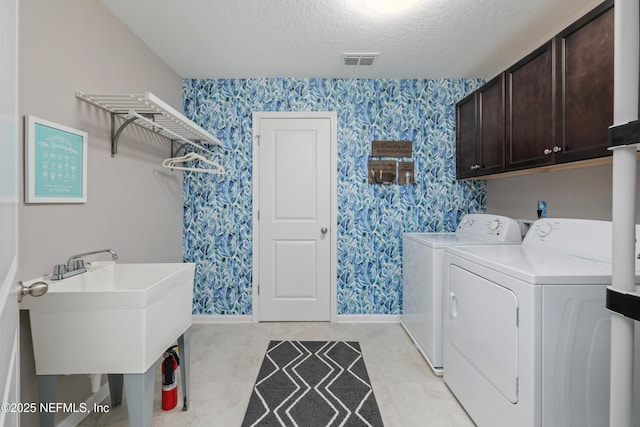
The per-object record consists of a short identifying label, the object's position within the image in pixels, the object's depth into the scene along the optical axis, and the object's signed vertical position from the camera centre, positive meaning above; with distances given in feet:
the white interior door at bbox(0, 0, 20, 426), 1.93 +0.00
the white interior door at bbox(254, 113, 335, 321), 10.52 -0.19
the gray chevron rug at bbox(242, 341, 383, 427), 5.85 -3.77
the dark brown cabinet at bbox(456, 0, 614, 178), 4.96 +2.16
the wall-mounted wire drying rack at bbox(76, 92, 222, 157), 5.79 +2.09
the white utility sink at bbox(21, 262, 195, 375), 4.20 -1.59
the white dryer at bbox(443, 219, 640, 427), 4.08 -1.68
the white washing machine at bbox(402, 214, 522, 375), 7.41 -1.47
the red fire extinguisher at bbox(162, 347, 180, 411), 6.07 -3.31
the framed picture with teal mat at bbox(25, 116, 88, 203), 4.75 +0.80
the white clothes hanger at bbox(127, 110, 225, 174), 6.05 +1.48
